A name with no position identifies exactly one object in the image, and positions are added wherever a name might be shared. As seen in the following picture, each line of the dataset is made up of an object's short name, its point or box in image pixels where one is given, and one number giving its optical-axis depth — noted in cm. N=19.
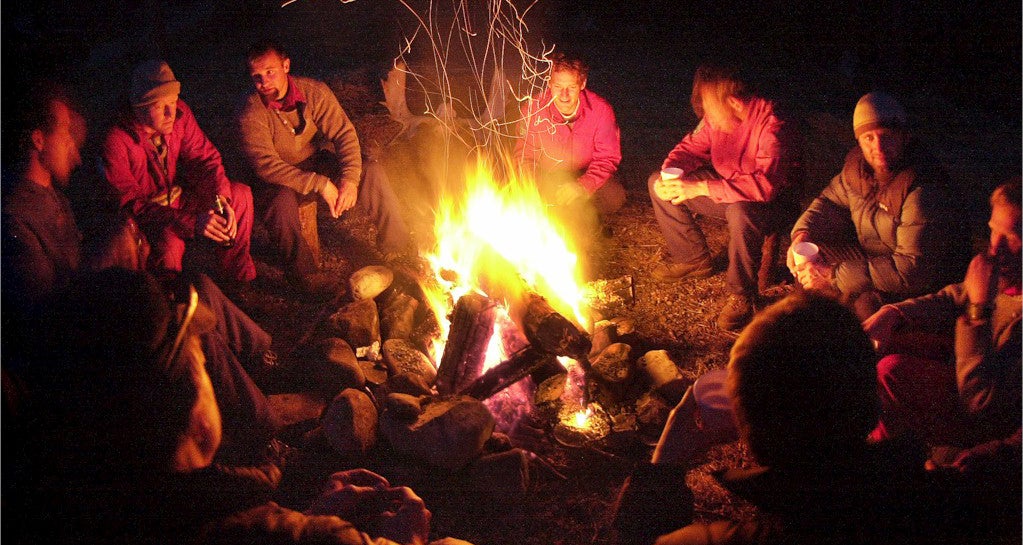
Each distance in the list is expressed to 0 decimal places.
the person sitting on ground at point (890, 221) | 426
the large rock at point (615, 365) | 448
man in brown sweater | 557
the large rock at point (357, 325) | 498
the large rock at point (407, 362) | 469
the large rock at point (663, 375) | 444
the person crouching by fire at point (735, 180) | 518
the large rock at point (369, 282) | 532
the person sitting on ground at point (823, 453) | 215
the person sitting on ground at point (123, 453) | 222
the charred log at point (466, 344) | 457
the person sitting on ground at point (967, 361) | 327
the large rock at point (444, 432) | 394
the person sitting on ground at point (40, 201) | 395
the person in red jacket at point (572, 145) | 587
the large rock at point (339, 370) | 456
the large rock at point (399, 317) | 514
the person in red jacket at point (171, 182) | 483
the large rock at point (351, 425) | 407
